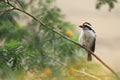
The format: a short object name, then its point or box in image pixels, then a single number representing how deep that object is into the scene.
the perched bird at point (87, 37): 6.81
